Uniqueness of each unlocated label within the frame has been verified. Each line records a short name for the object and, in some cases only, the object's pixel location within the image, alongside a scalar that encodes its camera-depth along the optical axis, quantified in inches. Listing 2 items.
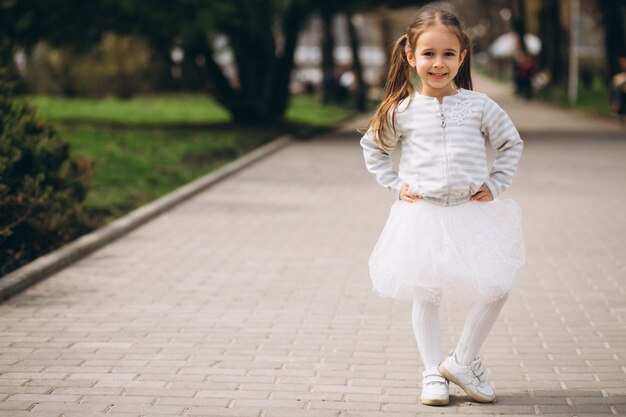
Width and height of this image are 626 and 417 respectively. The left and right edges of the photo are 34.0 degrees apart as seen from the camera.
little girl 179.6
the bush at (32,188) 313.4
